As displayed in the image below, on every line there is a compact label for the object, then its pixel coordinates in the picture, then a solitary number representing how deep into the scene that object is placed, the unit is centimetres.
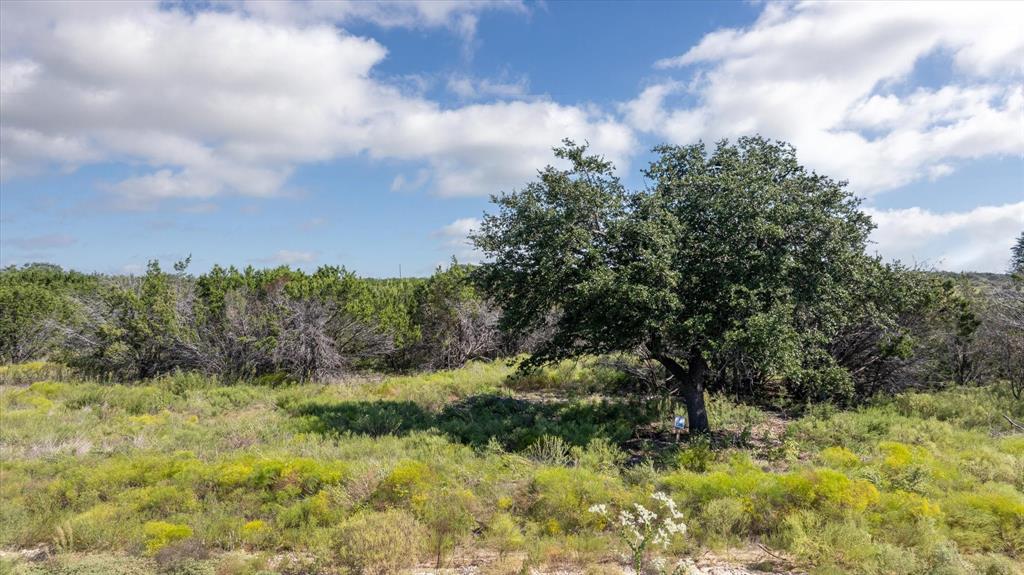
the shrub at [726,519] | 740
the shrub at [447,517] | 735
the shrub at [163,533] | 754
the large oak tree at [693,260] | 1098
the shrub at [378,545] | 676
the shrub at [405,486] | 836
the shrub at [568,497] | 777
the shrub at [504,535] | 723
